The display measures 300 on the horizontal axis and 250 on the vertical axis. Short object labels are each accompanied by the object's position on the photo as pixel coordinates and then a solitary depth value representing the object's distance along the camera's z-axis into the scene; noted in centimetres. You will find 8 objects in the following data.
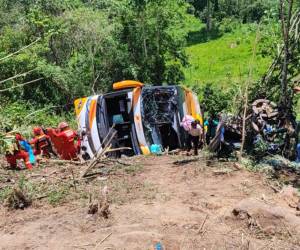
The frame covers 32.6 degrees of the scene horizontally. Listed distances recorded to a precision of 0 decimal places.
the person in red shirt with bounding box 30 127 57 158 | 1199
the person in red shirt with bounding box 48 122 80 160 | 1142
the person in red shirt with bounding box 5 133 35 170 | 1074
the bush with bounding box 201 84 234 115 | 1615
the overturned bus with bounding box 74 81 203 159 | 1266
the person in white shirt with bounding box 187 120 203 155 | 1162
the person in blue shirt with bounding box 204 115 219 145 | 1334
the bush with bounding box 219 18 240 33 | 4075
